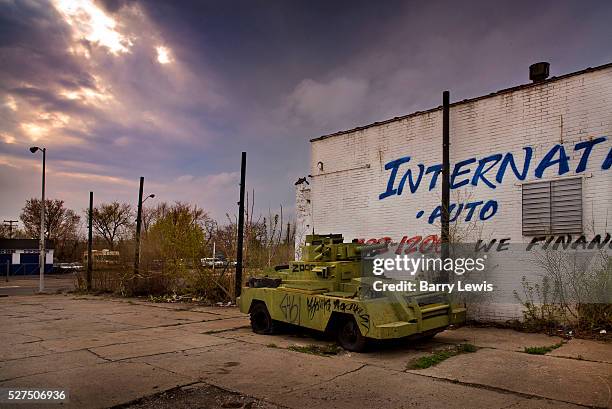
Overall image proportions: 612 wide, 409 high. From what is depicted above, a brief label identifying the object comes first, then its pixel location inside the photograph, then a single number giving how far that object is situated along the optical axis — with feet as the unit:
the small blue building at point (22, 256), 173.05
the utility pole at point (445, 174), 38.50
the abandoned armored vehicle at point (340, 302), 26.78
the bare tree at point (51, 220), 202.69
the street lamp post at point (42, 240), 78.22
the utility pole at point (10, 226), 244.26
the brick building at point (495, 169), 33.19
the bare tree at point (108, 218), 190.39
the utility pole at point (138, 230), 65.62
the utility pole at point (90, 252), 75.00
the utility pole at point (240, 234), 52.24
